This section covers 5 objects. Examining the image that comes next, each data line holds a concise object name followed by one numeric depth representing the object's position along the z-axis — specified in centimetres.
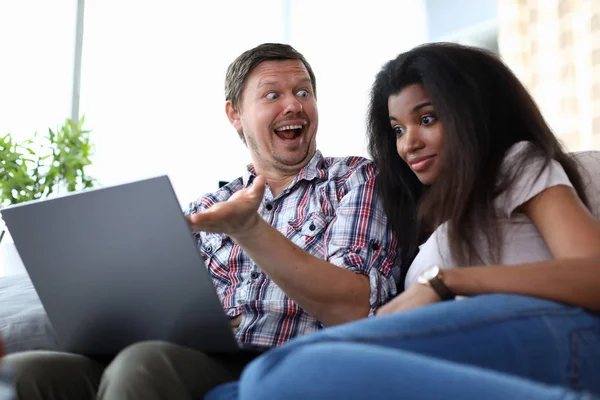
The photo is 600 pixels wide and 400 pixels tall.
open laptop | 101
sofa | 125
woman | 65
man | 109
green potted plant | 246
